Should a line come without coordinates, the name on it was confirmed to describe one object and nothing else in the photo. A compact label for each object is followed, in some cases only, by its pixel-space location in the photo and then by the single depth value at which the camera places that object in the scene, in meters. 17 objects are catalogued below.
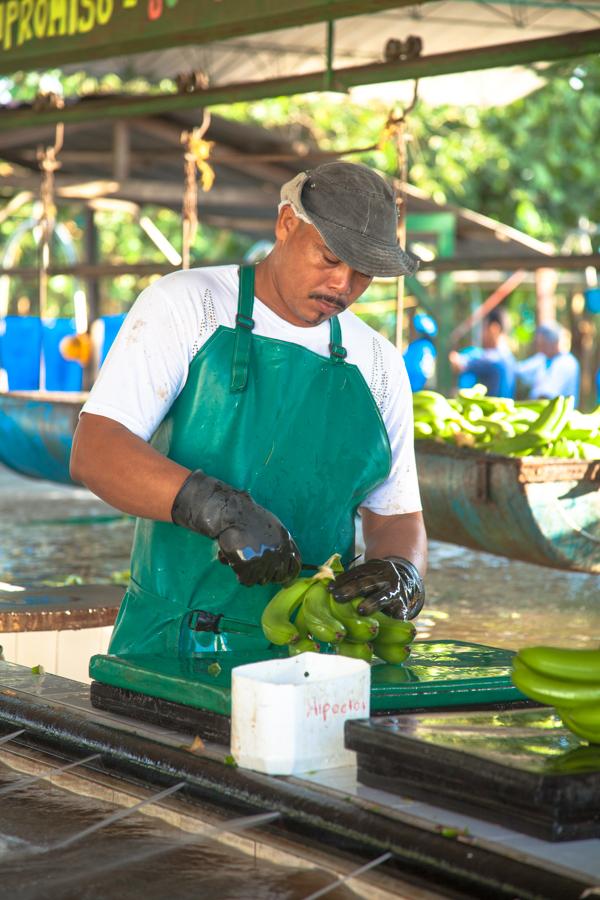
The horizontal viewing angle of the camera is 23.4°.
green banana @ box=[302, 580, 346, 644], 2.95
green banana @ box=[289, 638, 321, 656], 2.99
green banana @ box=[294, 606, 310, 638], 3.01
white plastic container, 2.48
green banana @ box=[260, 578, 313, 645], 3.01
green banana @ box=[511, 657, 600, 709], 2.45
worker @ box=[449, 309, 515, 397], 12.45
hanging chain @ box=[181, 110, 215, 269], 7.52
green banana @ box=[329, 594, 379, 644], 2.97
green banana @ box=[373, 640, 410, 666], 3.10
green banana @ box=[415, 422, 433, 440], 6.97
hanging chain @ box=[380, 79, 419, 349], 6.59
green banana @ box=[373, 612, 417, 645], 3.07
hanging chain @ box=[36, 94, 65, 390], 8.84
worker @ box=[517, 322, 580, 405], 12.00
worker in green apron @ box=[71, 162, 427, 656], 3.19
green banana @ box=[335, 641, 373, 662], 3.02
